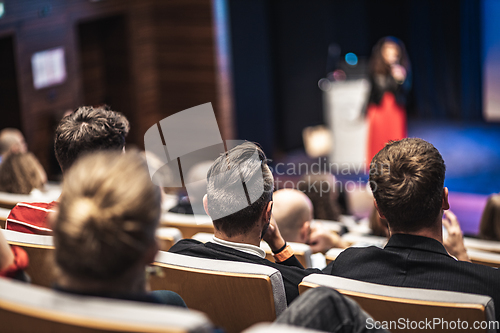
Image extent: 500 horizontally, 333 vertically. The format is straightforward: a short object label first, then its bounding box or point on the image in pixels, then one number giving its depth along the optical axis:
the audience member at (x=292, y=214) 5.85
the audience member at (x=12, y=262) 4.63
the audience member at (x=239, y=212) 5.08
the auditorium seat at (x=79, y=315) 3.76
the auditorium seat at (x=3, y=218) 5.40
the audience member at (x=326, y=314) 4.45
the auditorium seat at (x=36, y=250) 4.94
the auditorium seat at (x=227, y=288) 4.85
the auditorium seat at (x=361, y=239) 5.98
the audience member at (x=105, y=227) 4.28
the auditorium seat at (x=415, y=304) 4.65
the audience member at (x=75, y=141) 5.19
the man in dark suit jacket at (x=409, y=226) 4.92
